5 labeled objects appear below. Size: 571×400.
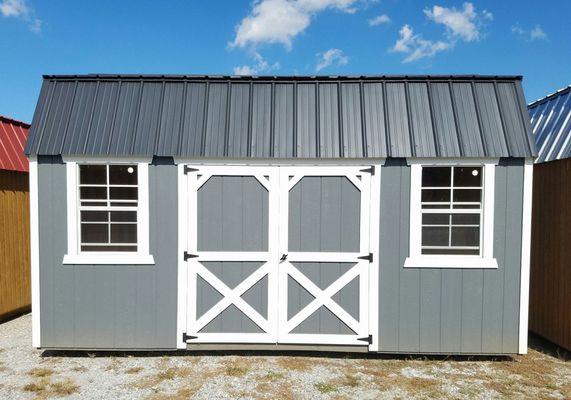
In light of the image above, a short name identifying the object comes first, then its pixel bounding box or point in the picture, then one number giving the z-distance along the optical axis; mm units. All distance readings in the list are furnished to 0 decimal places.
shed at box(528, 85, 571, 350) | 4949
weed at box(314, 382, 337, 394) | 3859
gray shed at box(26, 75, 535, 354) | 4555
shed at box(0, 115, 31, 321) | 6070
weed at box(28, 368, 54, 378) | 4203
